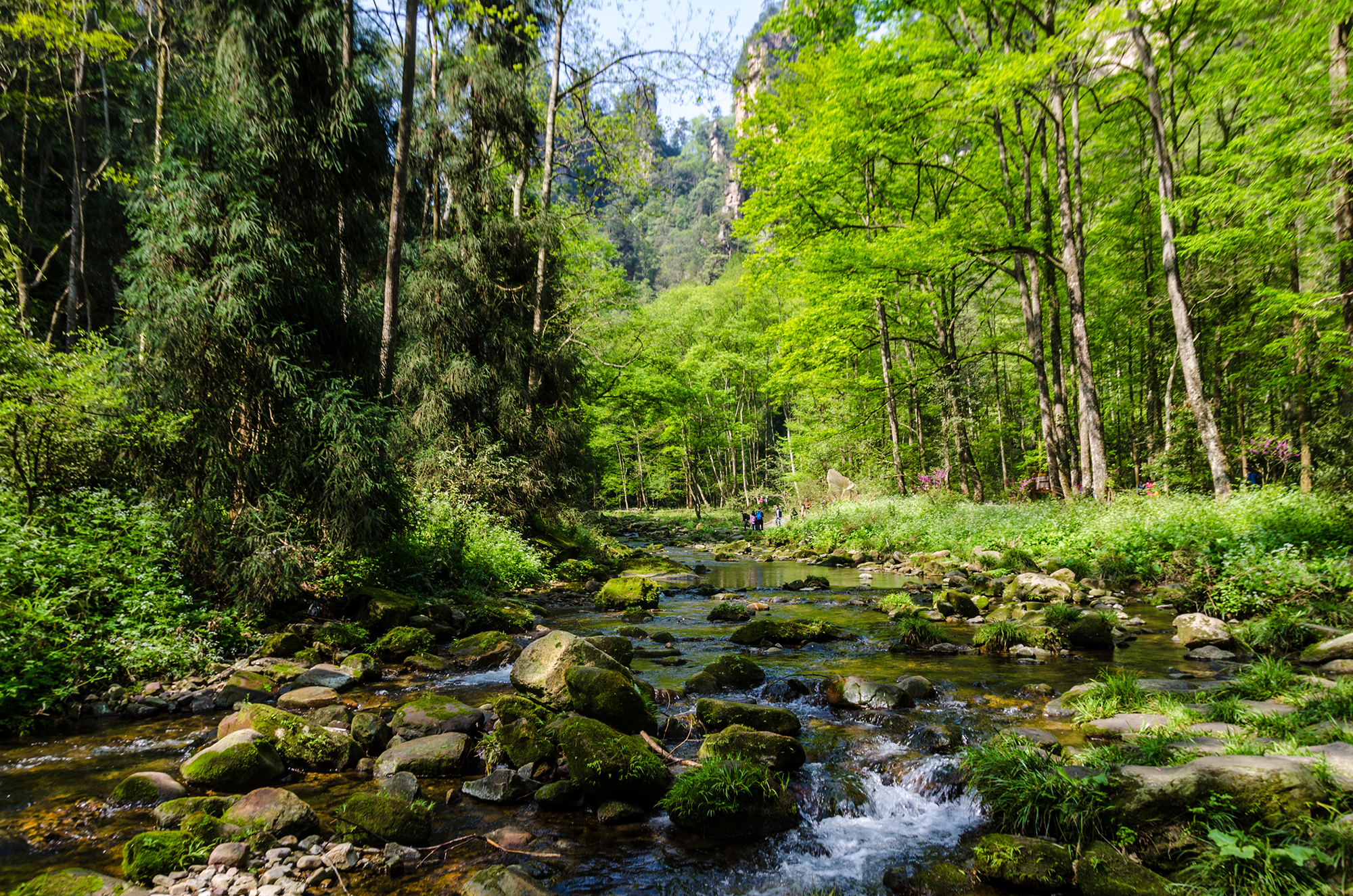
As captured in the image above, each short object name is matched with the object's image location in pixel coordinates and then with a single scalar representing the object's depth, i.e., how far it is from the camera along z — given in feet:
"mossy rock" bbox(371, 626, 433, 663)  27.81
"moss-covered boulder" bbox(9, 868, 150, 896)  10.46
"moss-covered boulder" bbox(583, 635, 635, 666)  26.68
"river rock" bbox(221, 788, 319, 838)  13.28
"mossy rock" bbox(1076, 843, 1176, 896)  11.37
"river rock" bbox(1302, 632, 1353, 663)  21.97
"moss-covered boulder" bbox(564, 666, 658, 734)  19.11
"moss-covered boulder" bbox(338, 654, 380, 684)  24.92
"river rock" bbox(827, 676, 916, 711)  22.12
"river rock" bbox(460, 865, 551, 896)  11.53
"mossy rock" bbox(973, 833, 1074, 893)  12.07
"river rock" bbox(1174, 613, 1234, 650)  26.76
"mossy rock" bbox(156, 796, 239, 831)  13.78
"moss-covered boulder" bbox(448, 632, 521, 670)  27.66
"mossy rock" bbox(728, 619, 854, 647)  32.37
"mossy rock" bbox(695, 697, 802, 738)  19.52
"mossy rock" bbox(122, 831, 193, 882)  11.70
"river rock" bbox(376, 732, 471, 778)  17.38
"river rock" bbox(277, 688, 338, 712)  21.06
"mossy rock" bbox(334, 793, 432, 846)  13.74
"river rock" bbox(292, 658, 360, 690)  23.39
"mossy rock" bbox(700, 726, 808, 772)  17.12
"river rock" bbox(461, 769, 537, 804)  16.19
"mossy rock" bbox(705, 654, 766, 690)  24.68
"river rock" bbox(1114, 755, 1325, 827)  11.83
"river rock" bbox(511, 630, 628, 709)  20.90
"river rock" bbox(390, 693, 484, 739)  19.29
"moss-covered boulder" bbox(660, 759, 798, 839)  14.73
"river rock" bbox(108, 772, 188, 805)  14.78
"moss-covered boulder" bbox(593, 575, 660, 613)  43.04
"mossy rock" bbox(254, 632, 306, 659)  25.79
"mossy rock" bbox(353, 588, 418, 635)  29.99
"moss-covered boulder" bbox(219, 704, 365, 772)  17.35
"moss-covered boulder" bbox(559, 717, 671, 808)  15.76
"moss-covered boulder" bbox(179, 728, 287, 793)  15.57
